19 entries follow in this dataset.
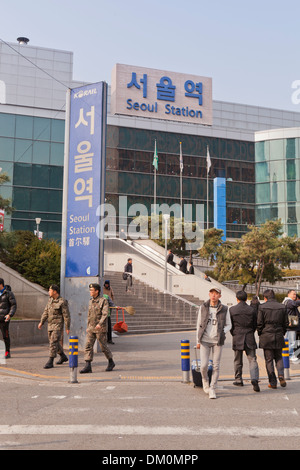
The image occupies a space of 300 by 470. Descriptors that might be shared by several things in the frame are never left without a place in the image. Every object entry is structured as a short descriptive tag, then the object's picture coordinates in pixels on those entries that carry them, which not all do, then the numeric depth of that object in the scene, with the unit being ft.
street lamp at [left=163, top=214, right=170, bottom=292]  85.06
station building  158.51
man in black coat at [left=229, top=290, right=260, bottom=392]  29.63
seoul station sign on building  171.53
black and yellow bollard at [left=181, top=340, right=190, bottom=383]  31.53
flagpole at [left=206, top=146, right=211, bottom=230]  171.01
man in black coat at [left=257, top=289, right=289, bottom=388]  29.73
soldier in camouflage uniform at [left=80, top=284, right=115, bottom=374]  34.60
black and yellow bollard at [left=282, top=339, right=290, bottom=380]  32.42
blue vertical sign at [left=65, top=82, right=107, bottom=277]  45.50
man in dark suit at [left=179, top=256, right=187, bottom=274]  98.84
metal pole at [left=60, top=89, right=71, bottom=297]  46.85
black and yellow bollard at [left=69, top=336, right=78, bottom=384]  31.24
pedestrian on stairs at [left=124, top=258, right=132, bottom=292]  78.71
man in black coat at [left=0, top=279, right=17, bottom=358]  40.19
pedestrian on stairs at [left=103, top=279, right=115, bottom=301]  53.65
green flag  161.89
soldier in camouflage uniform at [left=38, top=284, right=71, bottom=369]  36.73
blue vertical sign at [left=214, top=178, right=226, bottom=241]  179.73
